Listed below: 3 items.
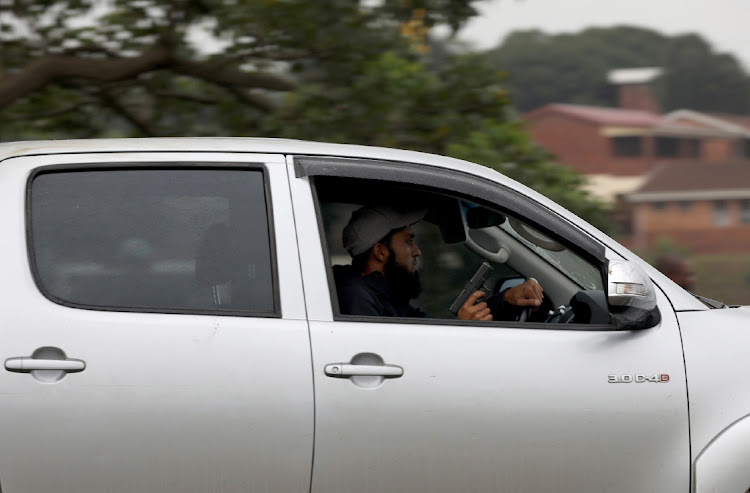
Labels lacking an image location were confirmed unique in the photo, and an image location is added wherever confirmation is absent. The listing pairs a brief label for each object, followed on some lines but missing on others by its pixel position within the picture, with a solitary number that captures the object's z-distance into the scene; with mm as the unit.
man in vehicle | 7309
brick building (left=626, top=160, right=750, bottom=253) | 81062
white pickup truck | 5840
